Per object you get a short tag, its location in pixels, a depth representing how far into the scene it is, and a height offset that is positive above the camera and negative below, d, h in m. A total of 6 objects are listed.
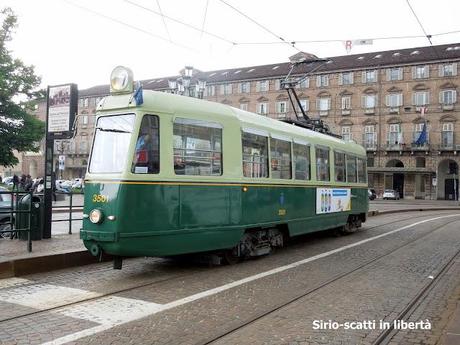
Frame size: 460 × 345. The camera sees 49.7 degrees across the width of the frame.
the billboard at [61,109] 11.53 +1.79
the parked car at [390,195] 62.16 -1.26
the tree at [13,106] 33.81 +5.51
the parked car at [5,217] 12.16 -0.79
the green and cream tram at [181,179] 7.89 +0.12
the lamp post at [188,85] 19.66 +4.22
